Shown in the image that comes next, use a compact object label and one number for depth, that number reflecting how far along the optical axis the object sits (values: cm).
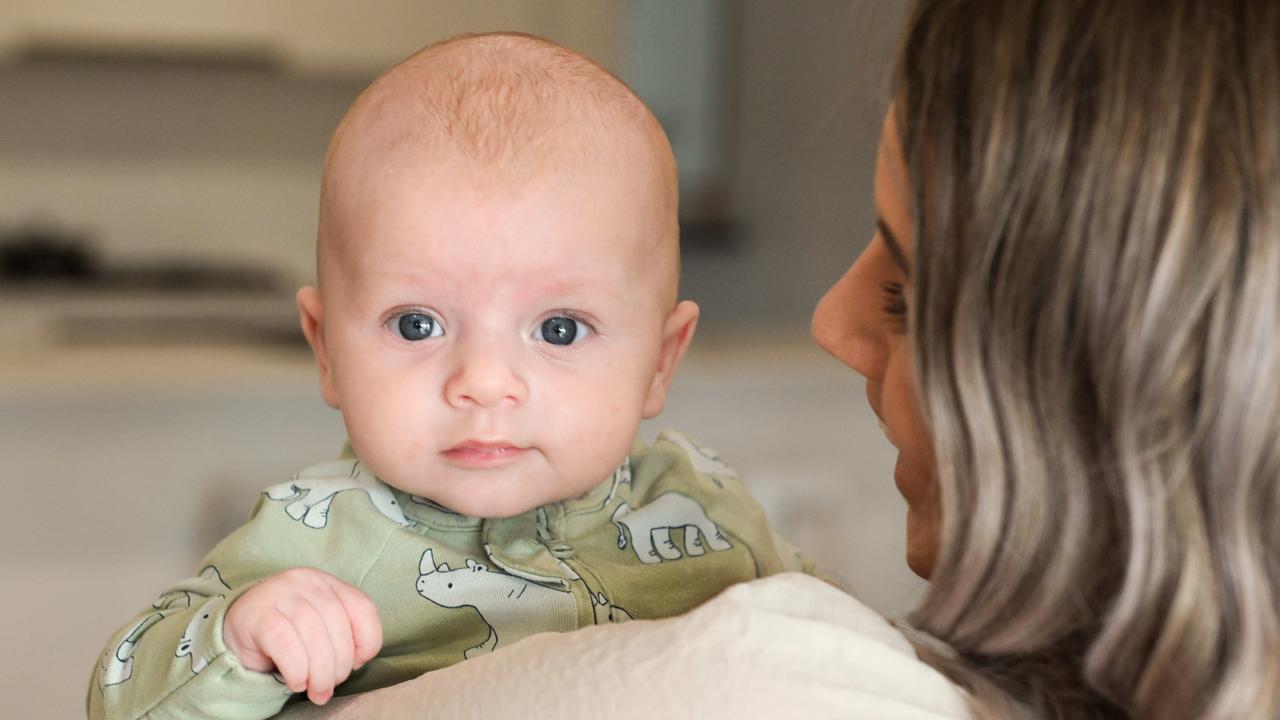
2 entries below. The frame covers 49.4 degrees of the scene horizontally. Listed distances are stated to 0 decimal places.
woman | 64
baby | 93
